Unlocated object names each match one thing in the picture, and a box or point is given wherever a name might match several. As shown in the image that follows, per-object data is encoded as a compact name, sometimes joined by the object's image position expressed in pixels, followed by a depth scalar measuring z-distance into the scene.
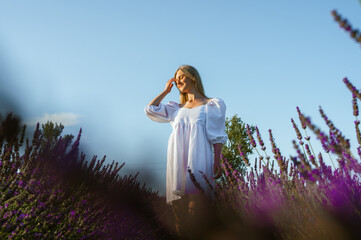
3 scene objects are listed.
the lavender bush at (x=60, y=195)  1.79
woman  3.08
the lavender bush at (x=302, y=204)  1.39
